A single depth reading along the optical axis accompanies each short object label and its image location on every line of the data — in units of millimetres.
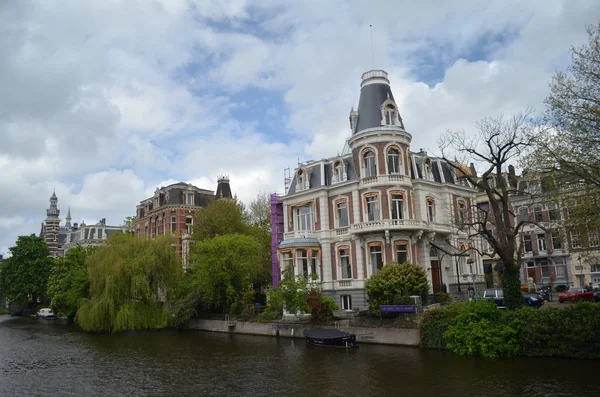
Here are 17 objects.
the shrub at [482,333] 24062
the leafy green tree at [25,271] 74500
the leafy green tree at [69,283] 49406
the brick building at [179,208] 62250
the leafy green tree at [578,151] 18266
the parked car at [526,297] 32844
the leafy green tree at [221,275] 42938
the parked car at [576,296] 36594
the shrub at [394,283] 31375
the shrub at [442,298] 35625
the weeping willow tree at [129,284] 41312
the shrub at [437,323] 26703
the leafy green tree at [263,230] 52812
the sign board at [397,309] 29422
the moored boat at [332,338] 28703
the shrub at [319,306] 34469
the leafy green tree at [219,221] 53656
